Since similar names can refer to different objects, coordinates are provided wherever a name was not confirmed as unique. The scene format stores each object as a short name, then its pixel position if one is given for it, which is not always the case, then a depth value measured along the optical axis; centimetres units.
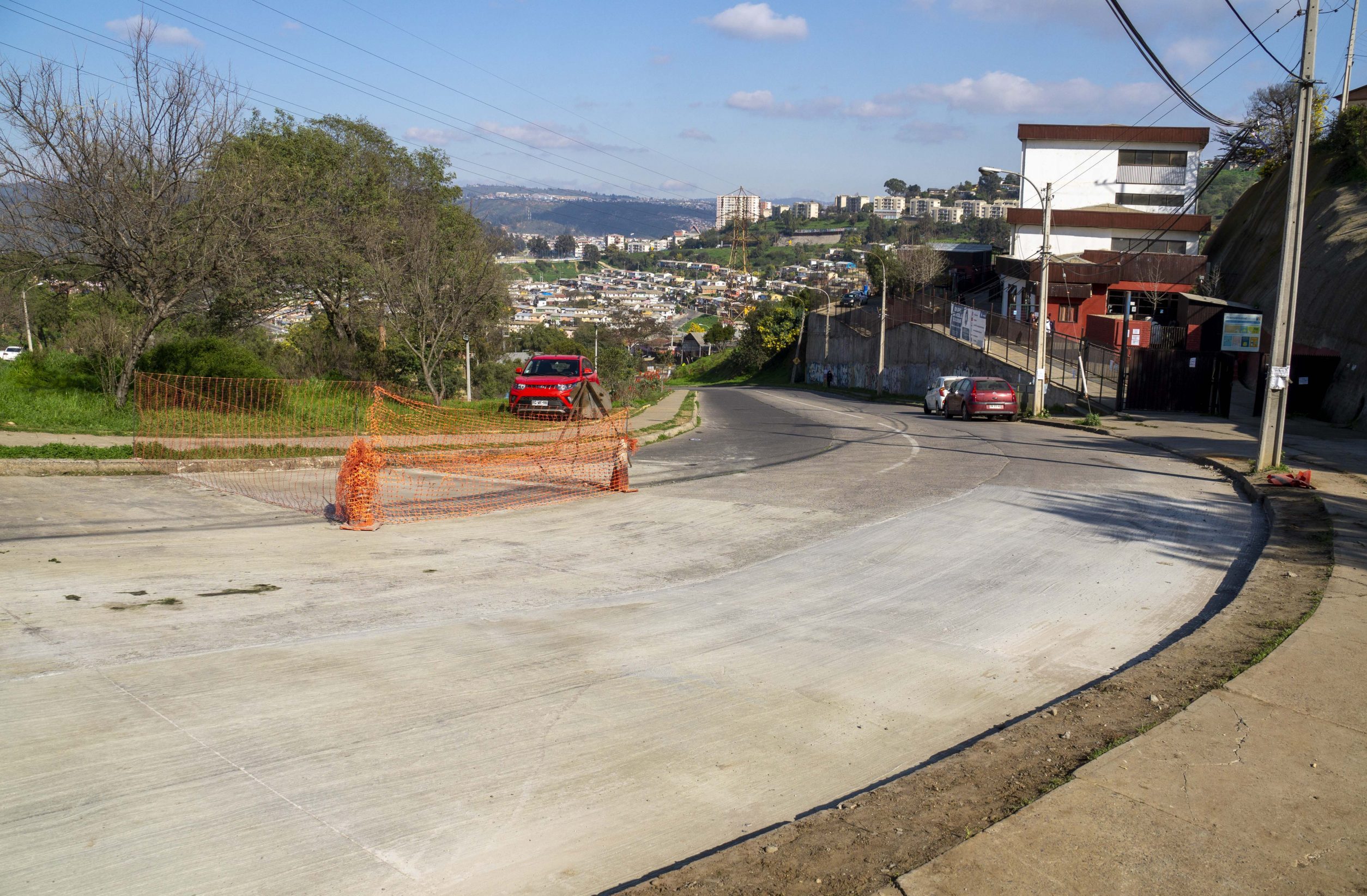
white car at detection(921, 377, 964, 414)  3722
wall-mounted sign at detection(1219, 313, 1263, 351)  3250
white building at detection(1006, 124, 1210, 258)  6994
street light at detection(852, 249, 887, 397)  5491
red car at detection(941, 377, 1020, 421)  3203
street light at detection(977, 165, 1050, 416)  3078
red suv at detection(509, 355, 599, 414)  2531
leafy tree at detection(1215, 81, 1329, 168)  5469
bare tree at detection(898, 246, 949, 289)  7706
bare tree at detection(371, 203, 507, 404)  3052
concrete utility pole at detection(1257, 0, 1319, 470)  1614
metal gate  3397
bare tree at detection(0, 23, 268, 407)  1836
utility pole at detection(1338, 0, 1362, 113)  4669
